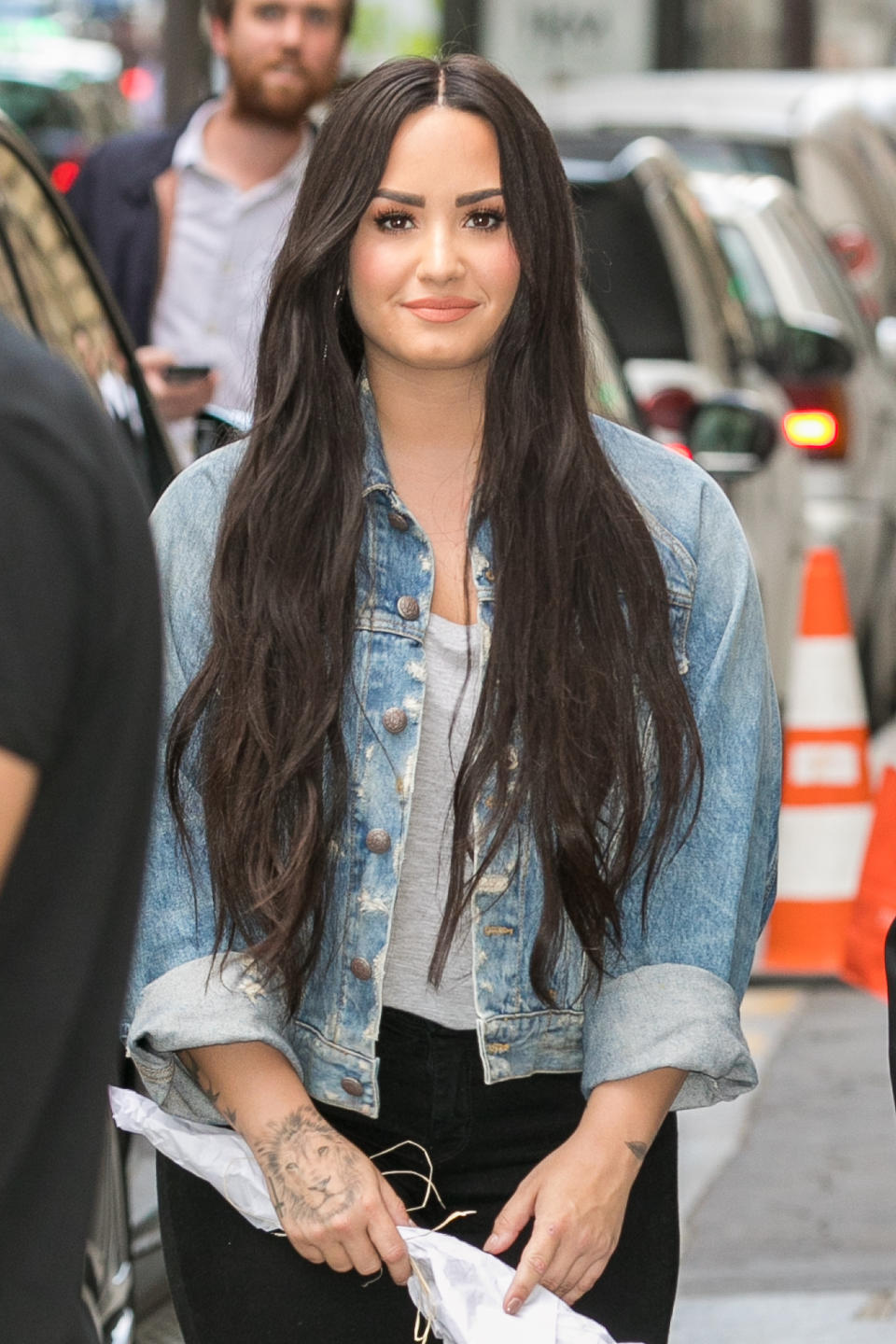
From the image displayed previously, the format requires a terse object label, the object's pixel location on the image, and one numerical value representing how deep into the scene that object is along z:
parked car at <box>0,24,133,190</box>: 31.61
